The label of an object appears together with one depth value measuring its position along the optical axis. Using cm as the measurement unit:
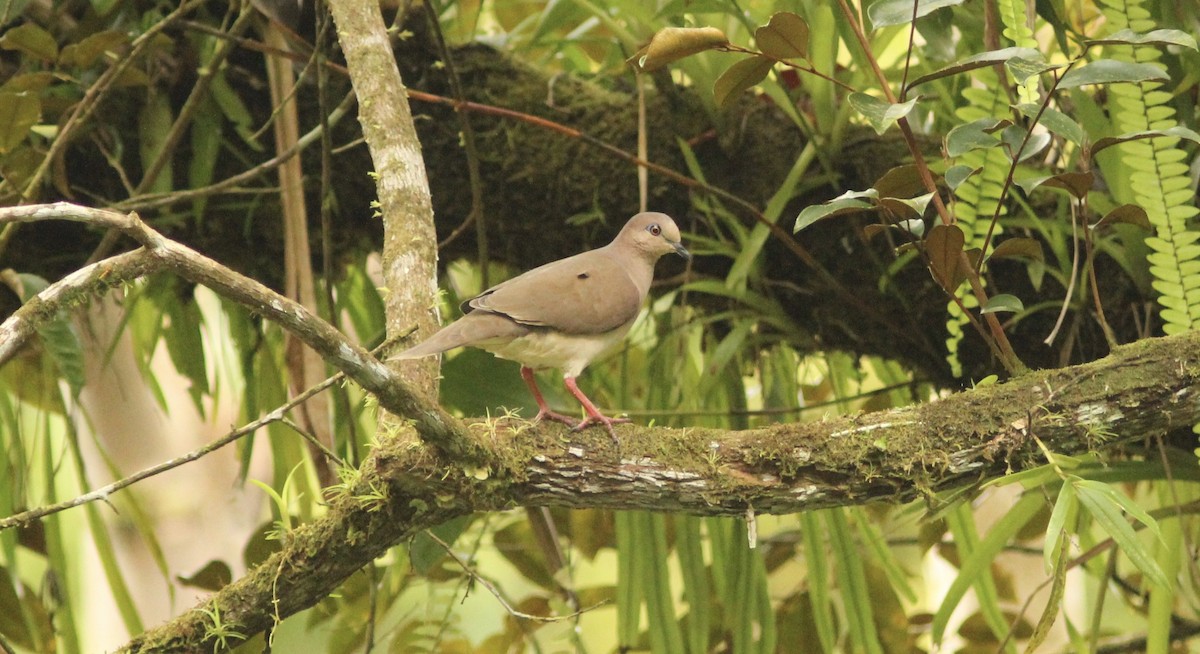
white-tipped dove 1286
